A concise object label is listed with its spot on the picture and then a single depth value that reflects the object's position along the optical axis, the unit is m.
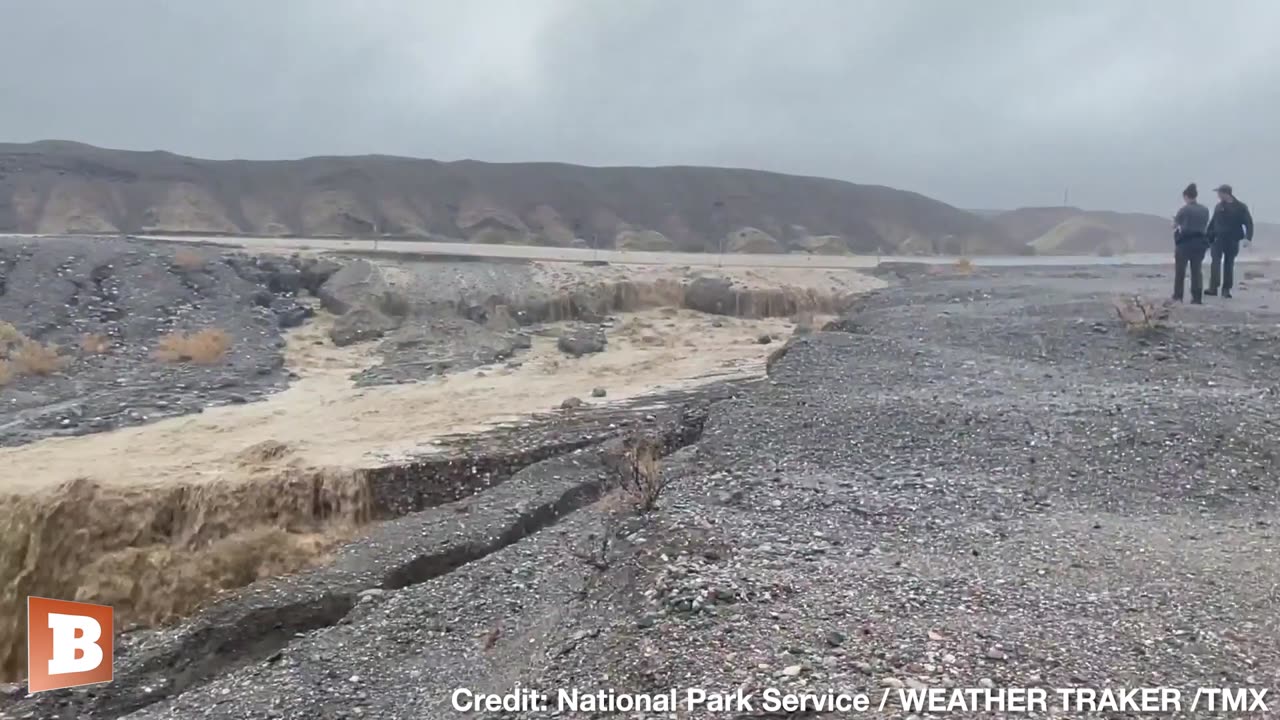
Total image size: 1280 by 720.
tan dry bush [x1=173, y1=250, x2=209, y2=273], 21.17
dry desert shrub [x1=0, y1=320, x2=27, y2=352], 15.95
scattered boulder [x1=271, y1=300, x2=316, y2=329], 19.62
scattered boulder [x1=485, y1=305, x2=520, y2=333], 19.91
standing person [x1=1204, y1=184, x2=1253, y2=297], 11.60
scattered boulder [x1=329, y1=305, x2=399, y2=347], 18.67
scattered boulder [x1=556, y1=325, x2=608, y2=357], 17.78
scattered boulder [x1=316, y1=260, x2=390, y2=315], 20.61
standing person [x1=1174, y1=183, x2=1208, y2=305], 11.41
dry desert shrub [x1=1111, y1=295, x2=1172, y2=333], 11.26
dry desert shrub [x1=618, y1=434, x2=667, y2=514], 6.35
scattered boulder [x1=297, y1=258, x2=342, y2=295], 22.14
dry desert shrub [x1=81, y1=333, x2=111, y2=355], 16.45
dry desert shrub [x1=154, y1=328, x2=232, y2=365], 16.25
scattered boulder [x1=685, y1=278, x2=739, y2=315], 22.47
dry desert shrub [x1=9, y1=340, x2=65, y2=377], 15.04
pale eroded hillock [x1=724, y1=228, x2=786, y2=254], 41.94
